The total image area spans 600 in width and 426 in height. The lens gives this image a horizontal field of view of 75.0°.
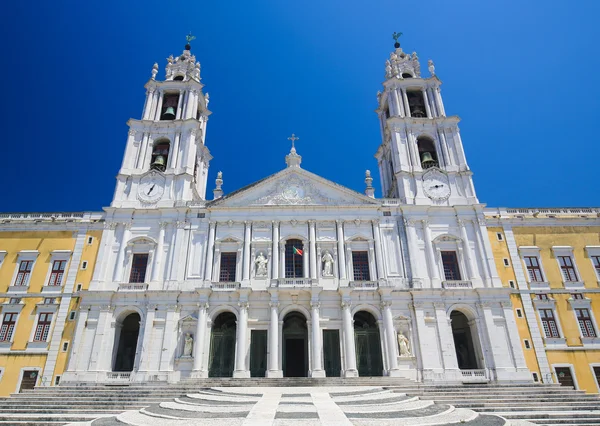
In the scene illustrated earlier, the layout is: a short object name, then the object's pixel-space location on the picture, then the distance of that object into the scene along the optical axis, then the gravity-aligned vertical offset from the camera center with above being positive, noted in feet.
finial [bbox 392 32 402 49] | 119.75 +96.83
